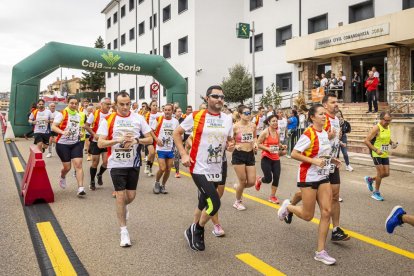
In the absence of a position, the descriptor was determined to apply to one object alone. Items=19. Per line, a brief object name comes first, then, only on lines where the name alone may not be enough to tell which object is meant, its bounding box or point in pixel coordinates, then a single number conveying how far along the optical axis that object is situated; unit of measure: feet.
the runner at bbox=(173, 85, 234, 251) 15.57
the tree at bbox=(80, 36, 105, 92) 197.98
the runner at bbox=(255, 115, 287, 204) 24.40
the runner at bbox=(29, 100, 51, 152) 42.29
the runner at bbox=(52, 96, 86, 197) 24.93
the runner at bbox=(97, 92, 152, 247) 16.70
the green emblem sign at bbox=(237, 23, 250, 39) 67.36
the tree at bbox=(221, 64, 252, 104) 88.58
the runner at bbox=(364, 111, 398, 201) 24.63
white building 64.08
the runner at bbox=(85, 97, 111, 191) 27.89
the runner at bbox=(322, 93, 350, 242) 16.63
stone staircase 53.06
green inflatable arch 61.93
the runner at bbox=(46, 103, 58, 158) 43.06
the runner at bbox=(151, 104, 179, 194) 26.99
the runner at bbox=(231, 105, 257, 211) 22.41
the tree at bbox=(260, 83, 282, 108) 78.18
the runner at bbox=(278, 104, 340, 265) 14.57
